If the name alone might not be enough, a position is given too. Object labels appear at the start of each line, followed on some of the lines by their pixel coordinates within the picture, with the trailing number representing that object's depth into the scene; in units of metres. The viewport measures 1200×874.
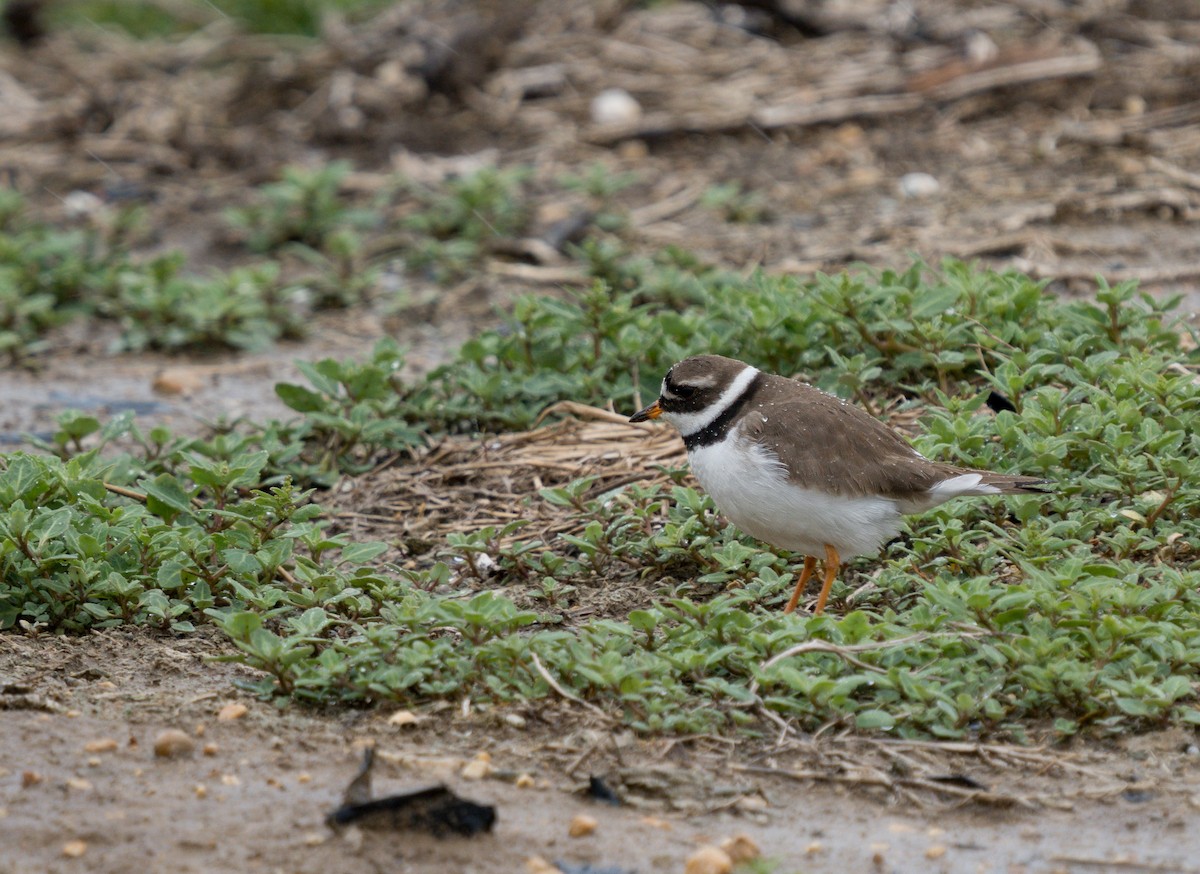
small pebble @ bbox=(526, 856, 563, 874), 7.17
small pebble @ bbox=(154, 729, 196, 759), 8.19
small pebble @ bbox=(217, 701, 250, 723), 8.72
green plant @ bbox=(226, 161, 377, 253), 19.56
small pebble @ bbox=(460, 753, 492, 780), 8.08
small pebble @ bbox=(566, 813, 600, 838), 7.50
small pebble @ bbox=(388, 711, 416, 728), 8.67
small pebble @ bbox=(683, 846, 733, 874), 7.00
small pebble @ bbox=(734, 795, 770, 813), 7.86
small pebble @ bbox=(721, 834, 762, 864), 7.21
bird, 9.98
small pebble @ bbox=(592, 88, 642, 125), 22.87
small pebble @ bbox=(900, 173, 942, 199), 19.61
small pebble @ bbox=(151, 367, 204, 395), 16.02
